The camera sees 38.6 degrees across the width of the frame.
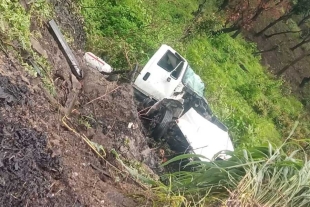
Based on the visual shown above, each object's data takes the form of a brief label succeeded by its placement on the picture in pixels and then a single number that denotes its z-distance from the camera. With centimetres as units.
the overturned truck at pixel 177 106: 894
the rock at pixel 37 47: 567
